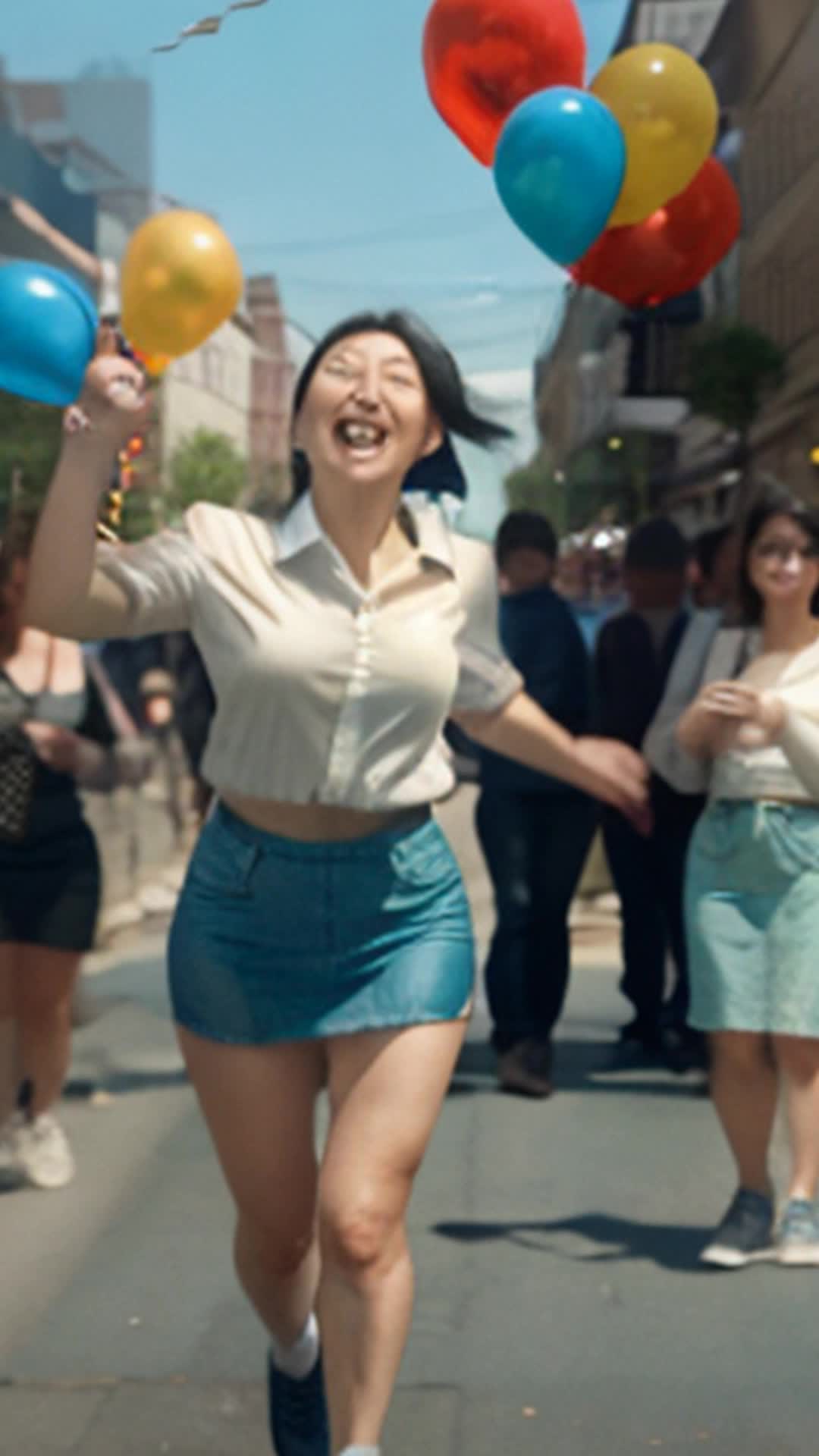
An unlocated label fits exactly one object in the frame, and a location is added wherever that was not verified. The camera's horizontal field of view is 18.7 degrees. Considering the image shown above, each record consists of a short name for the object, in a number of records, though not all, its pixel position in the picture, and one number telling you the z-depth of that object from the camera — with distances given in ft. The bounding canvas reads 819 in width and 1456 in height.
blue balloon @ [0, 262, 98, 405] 11.28
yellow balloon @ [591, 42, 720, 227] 13.75
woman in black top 19.19
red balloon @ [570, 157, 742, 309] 14.55
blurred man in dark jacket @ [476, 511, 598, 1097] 23.71
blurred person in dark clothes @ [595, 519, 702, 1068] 24.25
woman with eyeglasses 17.15
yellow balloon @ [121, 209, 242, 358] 12.51
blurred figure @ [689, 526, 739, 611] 23.75
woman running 10.71
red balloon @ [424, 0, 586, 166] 13.78
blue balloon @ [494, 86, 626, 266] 12.86
